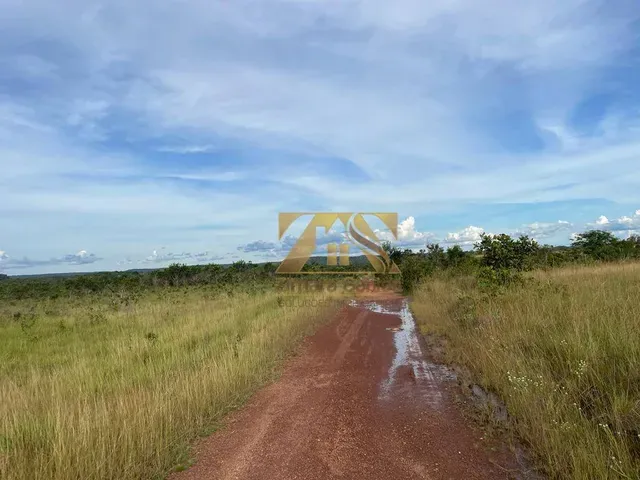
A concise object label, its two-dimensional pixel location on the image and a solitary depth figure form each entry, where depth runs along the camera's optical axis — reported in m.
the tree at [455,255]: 27.48
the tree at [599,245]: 19.00
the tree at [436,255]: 28.68
